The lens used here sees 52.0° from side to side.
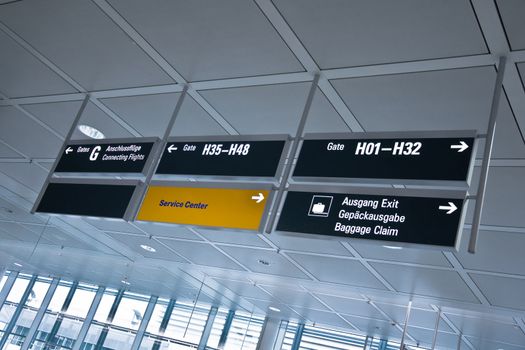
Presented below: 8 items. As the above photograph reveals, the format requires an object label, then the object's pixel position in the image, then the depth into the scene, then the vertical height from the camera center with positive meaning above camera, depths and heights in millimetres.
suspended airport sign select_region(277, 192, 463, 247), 2971 +1201
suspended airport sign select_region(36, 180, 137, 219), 4258 +1111
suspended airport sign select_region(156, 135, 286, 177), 3793 +1570
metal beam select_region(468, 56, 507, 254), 2852 +1664
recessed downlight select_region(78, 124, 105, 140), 5516 +2016
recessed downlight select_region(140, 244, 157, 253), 9094 +1861
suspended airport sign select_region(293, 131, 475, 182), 3117 +1613
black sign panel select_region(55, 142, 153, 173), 4367 +1491
